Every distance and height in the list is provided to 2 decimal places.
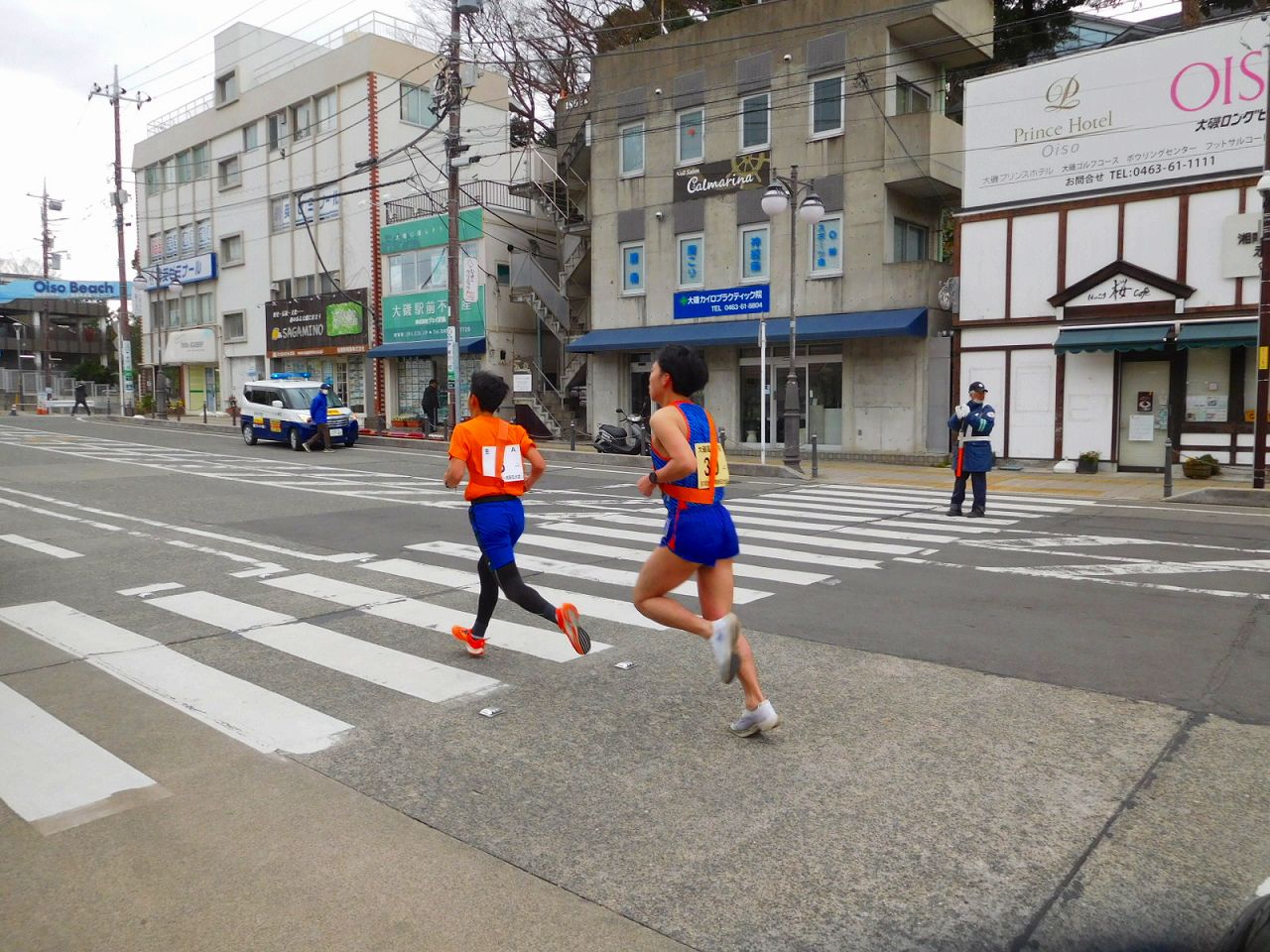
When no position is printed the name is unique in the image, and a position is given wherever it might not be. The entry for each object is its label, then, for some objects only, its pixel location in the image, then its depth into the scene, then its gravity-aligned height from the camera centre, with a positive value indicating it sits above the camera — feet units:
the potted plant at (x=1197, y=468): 59.06 -3.65
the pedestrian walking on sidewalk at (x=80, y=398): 151.38 +1.22
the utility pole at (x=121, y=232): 139.03 +25.34
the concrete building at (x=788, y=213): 74.38 +17.04
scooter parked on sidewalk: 76.23 -2.46
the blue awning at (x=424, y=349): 102.73 +6.58
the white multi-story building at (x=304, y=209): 118.73 +26.81
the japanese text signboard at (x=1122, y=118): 59.16 +19.36
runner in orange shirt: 19.76 -1.73
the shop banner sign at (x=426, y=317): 103.86 +10.23
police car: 87.35 -0.67
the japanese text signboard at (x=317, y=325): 120.98 +10.79
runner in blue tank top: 15.25 -1.99
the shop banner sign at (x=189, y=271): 149.69 +21.84
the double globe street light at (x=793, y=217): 61.41 +12.52
